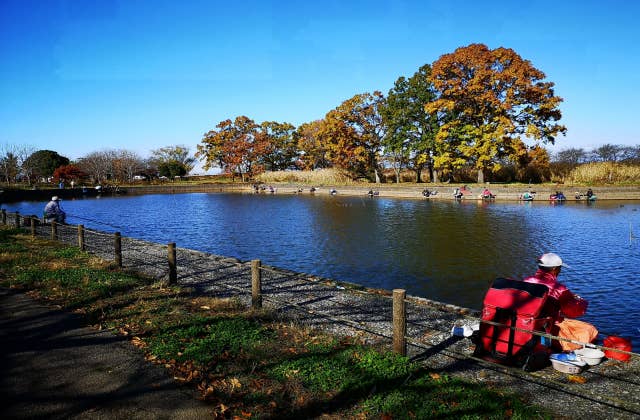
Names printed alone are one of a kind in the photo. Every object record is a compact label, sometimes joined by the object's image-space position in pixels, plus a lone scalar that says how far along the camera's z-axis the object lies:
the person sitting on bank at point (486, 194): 34.12
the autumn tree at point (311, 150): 65.81
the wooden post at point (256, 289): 7.29
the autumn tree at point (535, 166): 36.41
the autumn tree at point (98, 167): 71.25
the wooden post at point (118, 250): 10.64
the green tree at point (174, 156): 96.76
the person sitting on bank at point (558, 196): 31.65
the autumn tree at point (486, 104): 35.91
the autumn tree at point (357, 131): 50.97
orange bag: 5.23
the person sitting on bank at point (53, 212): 17.41
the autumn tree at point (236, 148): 70.31
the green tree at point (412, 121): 44.47
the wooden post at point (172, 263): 9.03
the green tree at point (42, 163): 65.31
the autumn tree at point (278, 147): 71.06
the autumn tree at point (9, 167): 60.88
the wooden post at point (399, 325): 5.14
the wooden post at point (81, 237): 12.63
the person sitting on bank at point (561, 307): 5.14
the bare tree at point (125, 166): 75.69
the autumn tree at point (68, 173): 65.75
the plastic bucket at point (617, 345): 5.30
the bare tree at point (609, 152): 77.50
